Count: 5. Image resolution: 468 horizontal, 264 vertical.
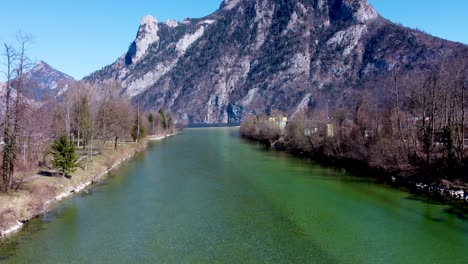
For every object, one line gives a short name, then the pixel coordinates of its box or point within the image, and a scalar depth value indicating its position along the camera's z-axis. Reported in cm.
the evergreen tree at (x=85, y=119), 5058
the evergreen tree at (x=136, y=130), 8381
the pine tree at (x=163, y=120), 13075
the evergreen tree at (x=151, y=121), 11869
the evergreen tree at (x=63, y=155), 3288
